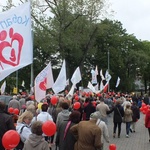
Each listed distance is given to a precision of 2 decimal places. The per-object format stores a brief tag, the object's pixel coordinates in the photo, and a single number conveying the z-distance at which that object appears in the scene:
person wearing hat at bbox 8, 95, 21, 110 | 9.18
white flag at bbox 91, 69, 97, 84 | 15.62
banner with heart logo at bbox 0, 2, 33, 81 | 4.37
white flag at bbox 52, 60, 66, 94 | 8.19
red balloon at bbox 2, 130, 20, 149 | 3.08
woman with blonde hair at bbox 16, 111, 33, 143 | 4.00
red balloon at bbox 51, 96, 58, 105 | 7.17
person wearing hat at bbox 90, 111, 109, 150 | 4.94
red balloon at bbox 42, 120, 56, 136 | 3.73
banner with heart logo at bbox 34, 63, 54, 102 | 5.66
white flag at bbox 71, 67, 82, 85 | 10.42
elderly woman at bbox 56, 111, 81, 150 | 4.26
